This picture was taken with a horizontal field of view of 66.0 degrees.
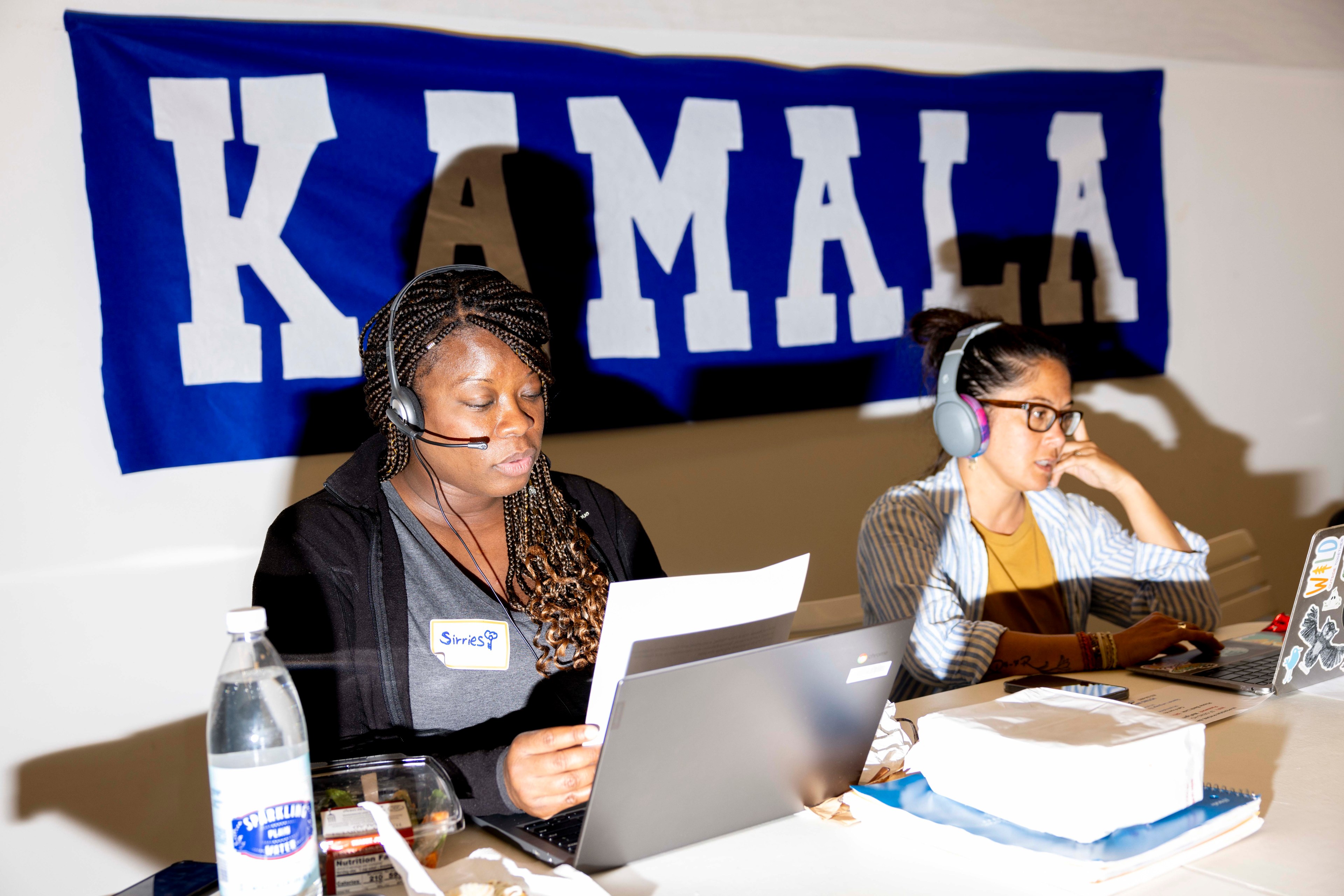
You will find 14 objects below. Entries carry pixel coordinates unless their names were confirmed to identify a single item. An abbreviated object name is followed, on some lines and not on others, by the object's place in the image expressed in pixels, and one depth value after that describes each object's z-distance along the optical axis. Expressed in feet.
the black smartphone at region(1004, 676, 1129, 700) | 4.78
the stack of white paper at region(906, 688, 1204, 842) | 3.16
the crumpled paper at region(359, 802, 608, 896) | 3.07
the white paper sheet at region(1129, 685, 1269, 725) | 4.70
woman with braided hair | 4.62
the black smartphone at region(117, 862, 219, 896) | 3.17
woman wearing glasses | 6.46
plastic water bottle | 2.78
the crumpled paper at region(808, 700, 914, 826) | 3.73
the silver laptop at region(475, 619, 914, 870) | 3.09
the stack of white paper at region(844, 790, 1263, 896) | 3.09
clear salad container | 3.25
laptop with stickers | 4.89
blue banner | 6.99
